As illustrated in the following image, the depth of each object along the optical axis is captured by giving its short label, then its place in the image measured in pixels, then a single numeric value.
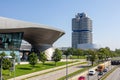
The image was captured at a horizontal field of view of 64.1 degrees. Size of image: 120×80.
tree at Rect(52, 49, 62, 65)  41.89
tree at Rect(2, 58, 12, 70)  25.62
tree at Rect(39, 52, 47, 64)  39.63
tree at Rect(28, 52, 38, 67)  34.40
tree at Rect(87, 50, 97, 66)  43.90
